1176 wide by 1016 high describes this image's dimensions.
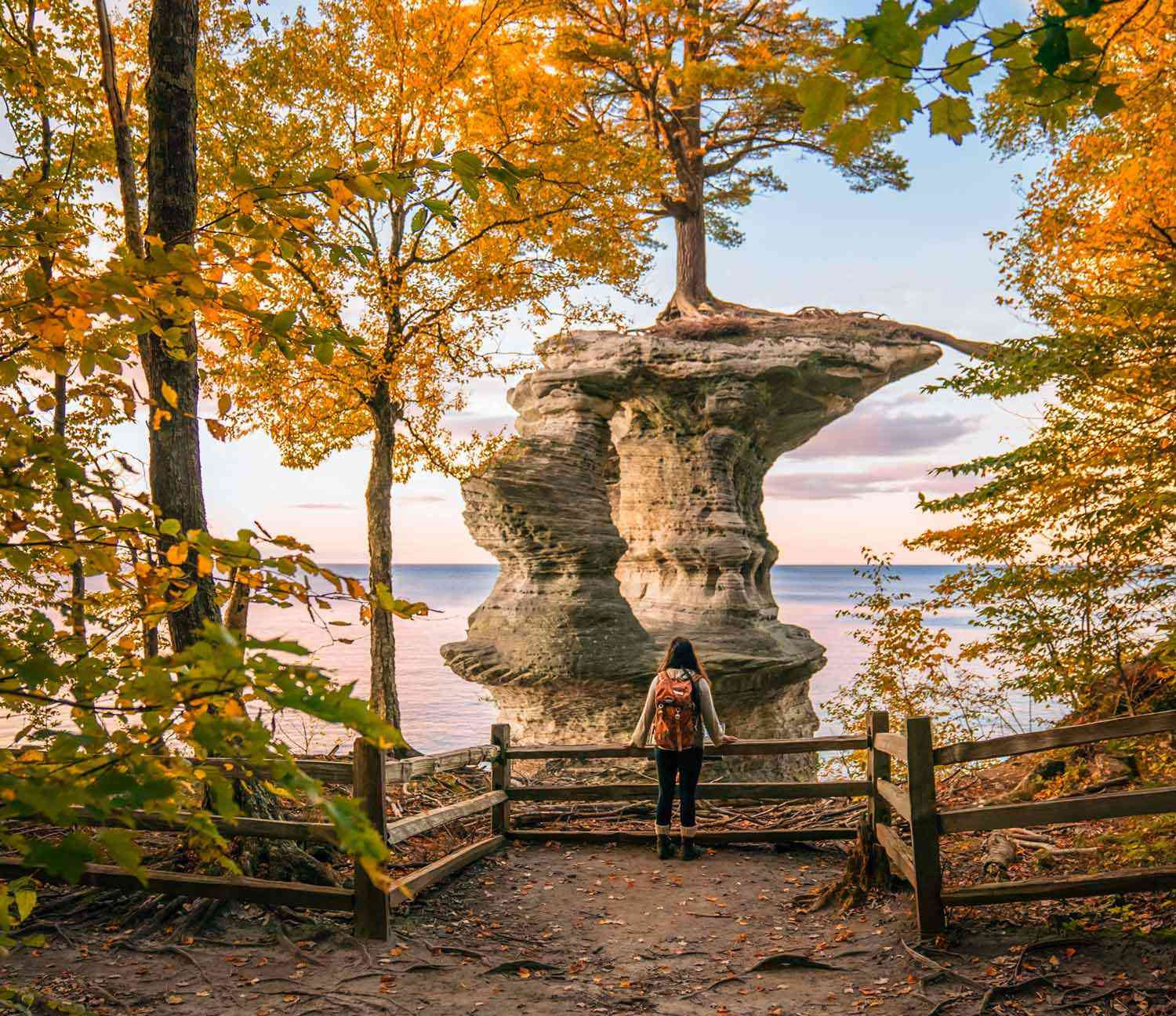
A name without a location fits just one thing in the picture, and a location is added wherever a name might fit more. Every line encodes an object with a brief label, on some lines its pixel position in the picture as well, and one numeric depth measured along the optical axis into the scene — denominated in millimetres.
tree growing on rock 20562
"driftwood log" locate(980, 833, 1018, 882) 6465
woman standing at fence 7785
